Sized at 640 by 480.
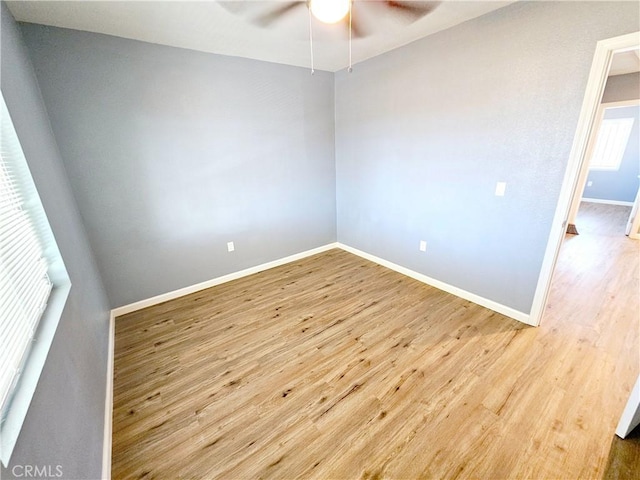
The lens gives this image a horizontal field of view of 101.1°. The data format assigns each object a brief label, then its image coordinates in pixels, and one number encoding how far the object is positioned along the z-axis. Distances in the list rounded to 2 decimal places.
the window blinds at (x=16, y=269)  0.86
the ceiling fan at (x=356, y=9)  1.81
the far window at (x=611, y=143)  5.94
